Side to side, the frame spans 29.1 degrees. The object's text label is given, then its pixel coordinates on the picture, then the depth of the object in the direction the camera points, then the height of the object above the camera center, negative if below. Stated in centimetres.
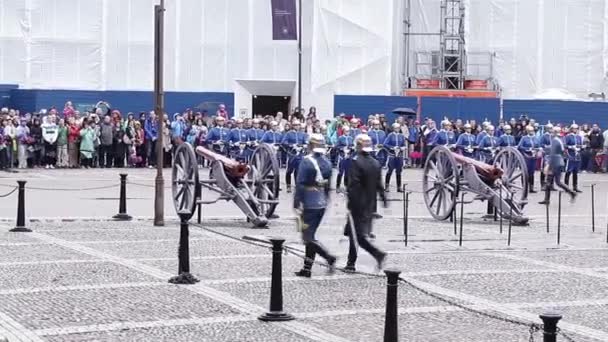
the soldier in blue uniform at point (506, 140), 3094 -101
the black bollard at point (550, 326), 747 -143
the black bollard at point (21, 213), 1819 -188
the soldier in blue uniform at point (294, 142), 3194 -120
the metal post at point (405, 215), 1812 -183
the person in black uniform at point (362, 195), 1431 -117
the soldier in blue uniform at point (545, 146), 3078 -119
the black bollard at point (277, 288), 1101 -179
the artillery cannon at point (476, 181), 2195 -155
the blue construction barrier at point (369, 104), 4192 -17
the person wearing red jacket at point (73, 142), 3550 -145
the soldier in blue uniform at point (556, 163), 2784 -145
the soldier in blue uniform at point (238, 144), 3152 -126
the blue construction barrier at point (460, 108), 4147 -27
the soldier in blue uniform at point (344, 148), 3143 -135
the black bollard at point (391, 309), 926 -168
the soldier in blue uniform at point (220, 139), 3138 -113
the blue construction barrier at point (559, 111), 4184 -30
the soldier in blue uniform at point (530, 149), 3114 -126
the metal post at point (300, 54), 4269 +160
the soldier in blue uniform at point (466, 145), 3030 -114
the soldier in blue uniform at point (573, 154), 3172 -140
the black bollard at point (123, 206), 2056 -195
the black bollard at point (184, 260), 1301 -182
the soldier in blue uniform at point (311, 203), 1405 -128
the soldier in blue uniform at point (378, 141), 3088 -111
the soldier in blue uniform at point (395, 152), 3017 -136
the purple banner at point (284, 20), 4262 +284
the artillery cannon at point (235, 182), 2048 -152
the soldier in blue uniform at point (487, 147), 3023 -118
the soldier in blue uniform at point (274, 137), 3184 -108
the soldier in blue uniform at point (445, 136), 3244 -99
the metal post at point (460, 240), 1796 -218
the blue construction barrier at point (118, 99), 3969 -15
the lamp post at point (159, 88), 1970 +13
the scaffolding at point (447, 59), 4459 +160
